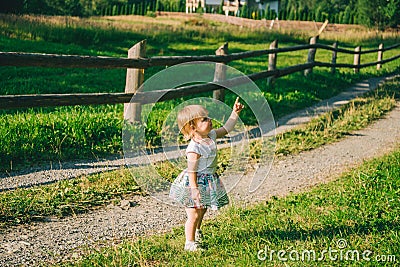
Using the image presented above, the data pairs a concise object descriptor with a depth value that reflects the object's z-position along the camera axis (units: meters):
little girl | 3.97
